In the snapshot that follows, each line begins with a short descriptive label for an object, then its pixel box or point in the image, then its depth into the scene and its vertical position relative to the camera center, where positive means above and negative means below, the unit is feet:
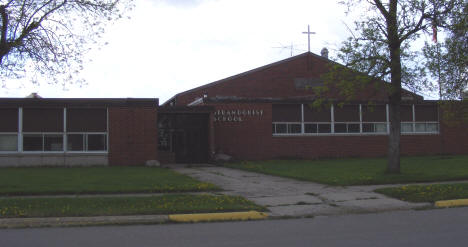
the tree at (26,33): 45.73 +10.53
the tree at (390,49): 55.11 +10.31
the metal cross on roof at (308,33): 138.82 +30.35
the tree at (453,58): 54.75 +9.27
